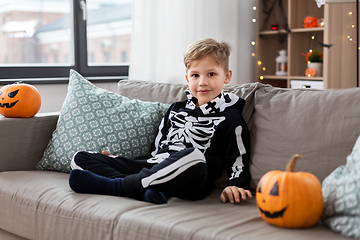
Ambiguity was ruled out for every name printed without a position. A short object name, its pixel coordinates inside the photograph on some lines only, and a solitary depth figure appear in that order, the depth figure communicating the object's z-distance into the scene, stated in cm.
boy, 128
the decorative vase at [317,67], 322
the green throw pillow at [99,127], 168
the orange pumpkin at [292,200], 101
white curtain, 281
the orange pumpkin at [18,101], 173
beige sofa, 107
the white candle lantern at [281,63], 348
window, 259
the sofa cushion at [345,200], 99
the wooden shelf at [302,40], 300
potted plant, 322
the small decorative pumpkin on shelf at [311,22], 321
